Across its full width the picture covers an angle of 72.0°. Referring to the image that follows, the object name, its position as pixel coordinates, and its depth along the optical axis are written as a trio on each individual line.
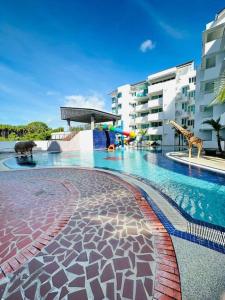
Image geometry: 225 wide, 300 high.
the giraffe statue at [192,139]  11.95
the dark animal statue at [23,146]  15.69
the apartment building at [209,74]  15.32
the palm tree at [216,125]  13.05
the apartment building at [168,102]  28.36
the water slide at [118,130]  25.77
